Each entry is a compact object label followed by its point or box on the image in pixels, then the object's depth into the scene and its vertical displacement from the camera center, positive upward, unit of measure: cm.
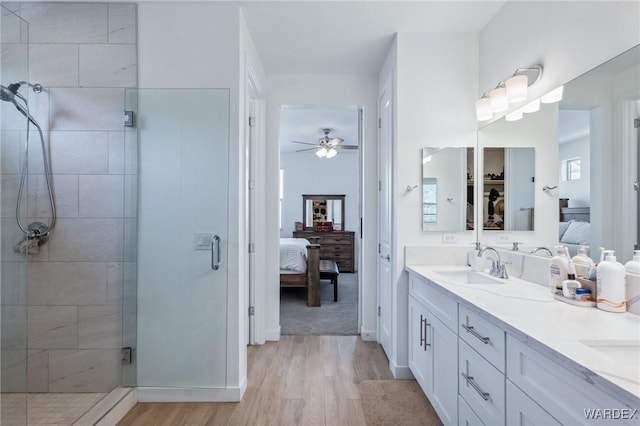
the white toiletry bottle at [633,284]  130 -27
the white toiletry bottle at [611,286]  133 -28
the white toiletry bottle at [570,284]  147 -30
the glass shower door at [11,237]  179 -14
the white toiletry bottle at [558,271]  156 -26
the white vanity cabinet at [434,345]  174 -78
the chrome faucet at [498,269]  207 -33
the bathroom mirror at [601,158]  134 +27
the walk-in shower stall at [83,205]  220 +5
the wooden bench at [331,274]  473 -85
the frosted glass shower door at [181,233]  225 -13
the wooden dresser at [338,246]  709 -67
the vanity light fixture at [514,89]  197 +79
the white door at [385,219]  274 -3
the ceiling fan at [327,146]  527 +110
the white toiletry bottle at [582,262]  154 -21
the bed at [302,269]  434 -73
